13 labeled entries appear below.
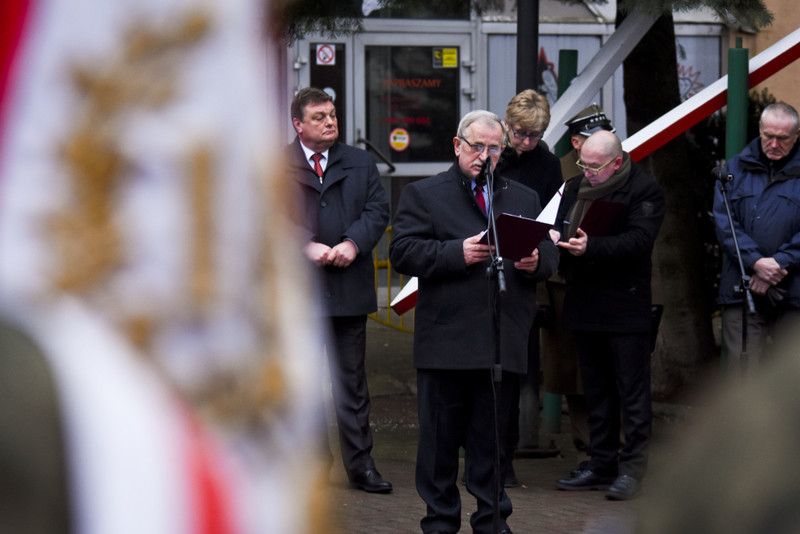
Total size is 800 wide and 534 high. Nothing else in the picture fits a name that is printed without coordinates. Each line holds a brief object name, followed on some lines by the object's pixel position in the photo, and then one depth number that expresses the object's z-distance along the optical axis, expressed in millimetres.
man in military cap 13766
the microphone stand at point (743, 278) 12945
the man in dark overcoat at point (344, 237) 12875
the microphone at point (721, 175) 13434
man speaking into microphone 10609
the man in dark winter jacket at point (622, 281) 12937
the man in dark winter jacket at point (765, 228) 13117
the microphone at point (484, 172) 10672
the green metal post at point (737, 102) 15687
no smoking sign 27312
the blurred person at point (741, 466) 1836
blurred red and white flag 1730
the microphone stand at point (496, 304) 10016
